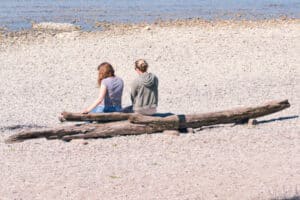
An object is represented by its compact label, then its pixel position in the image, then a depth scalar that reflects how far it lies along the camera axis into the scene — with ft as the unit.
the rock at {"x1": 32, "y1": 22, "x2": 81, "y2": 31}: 93.15
